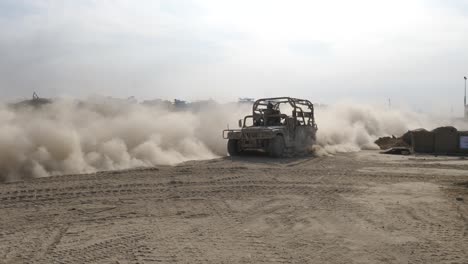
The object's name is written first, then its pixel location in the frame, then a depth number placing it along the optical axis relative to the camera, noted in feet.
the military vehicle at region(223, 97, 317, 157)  53.42
